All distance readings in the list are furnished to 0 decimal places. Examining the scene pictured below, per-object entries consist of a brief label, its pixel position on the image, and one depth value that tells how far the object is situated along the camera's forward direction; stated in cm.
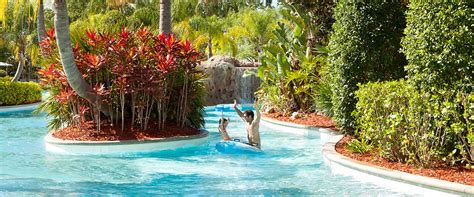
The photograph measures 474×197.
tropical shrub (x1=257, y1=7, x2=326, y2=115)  1736
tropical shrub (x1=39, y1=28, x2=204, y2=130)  1285
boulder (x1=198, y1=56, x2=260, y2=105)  2841
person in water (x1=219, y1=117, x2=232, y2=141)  1250
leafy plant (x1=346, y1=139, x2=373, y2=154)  978
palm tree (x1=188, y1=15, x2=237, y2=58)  4248
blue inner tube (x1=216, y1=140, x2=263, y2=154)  1159
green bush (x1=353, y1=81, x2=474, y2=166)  782
